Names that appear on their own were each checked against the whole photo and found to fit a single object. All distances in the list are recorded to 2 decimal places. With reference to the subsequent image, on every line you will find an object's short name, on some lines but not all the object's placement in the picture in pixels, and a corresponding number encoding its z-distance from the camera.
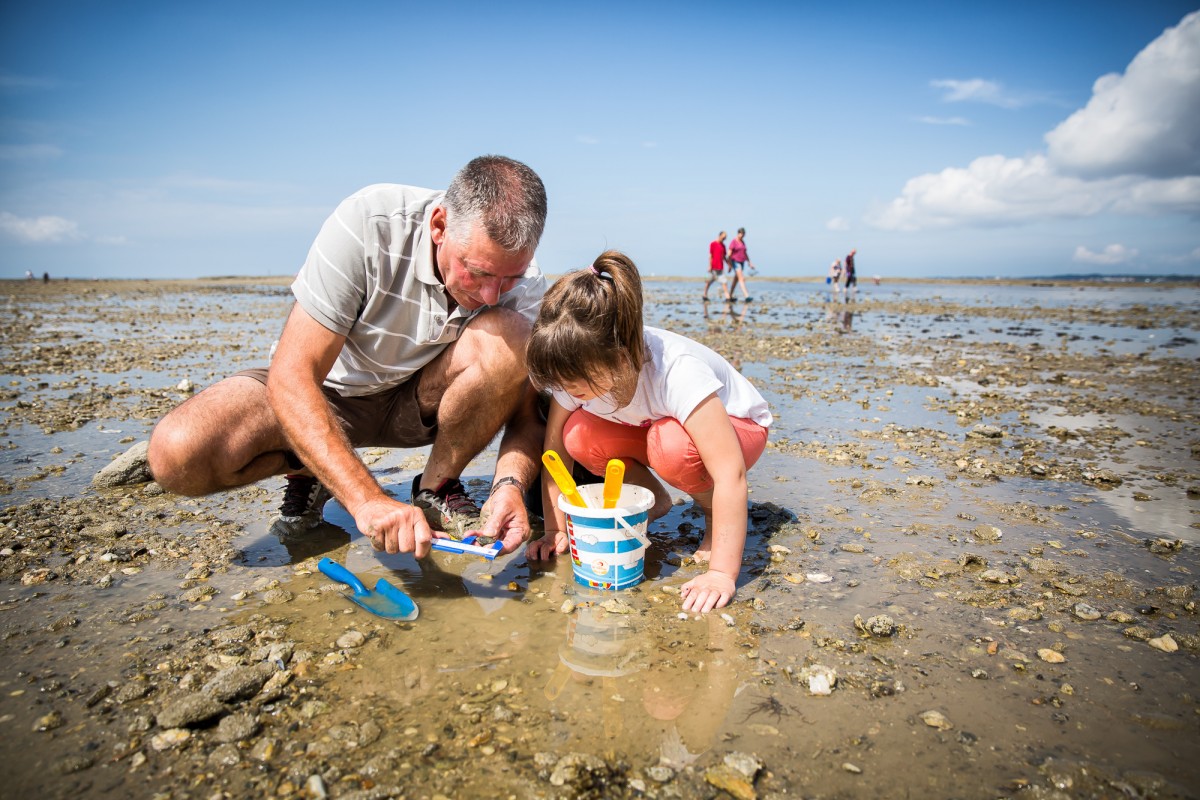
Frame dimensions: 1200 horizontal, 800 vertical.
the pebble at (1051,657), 1.98
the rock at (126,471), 3.57
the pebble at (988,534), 2.89
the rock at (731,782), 1.50
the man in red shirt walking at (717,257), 20.92
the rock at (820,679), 1.86
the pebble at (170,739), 1.63
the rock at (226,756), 1.58
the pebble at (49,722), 1.68
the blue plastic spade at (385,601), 2.30
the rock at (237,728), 1.67
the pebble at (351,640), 2.10
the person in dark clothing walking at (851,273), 25.20
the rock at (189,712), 1.70
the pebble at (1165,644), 2.02
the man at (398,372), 2.53
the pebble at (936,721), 1.71
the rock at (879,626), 2.15
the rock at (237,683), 1.80
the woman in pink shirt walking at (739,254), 20.86
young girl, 2.40
